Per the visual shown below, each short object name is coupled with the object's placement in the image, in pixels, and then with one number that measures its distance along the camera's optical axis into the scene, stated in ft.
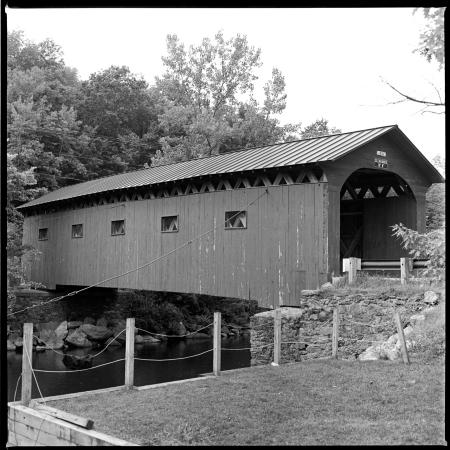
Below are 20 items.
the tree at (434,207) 67.56
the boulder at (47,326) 66.85
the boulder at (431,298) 31.55
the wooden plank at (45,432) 17.31
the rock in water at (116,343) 68.08
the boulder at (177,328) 77.07
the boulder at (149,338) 72.46
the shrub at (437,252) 17.86
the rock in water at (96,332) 68.54
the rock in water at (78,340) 65.62
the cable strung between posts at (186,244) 41.99
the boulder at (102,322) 72.60
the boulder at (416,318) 30.55
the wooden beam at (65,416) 17.94
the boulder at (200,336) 76.02
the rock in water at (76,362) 53.62
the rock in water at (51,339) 63.98
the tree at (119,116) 111.86
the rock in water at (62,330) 66.04
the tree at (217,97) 97.60
